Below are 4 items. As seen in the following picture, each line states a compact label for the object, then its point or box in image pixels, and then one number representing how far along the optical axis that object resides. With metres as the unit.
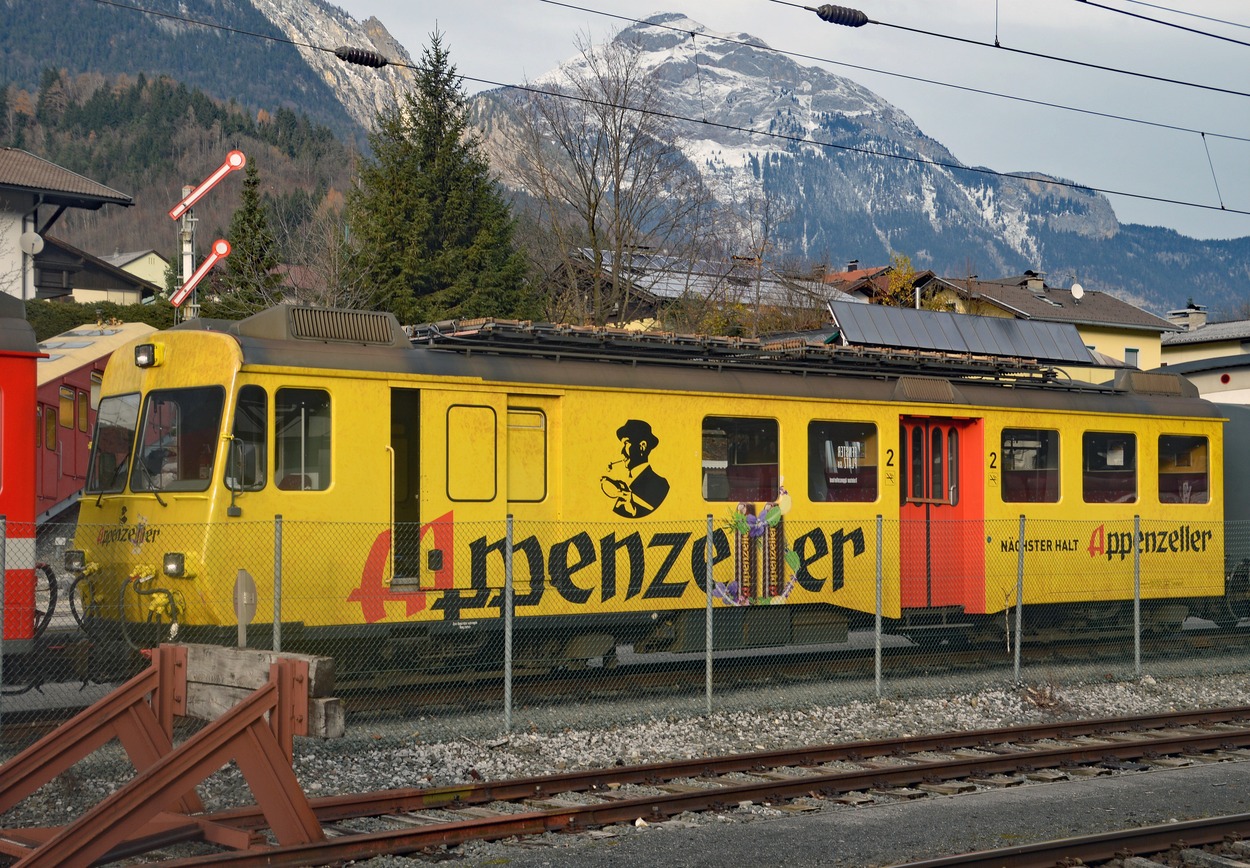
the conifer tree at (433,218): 33.19
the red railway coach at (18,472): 11.42
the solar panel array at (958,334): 17.27
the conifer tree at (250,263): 29.69
